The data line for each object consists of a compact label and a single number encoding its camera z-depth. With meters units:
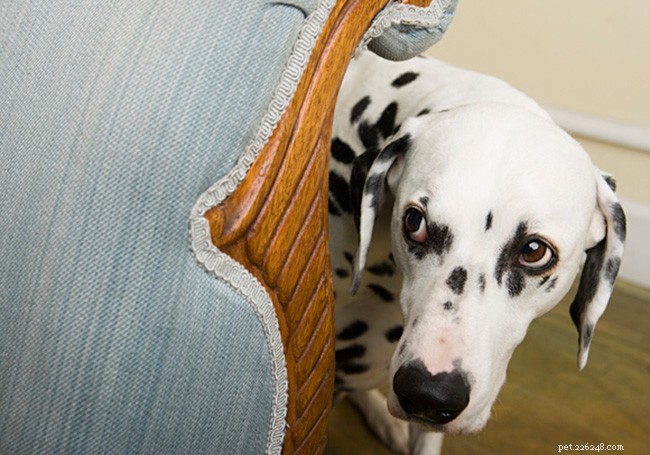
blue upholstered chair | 0.78
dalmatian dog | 1.08
